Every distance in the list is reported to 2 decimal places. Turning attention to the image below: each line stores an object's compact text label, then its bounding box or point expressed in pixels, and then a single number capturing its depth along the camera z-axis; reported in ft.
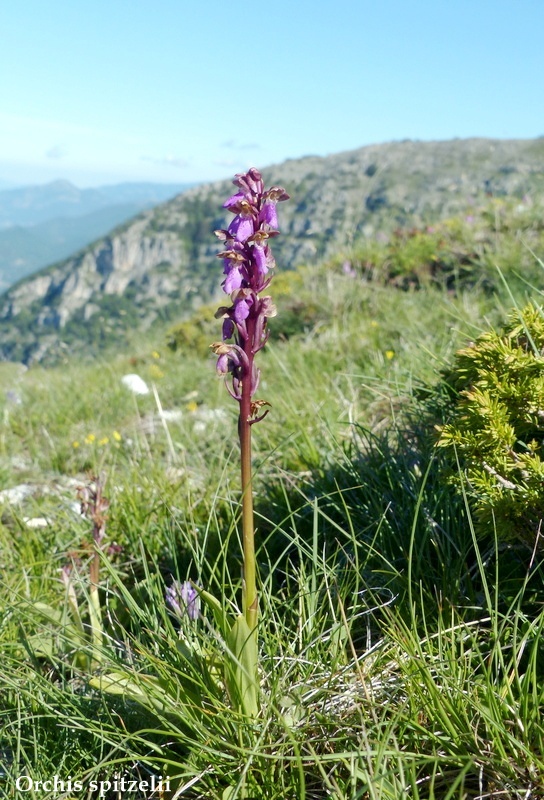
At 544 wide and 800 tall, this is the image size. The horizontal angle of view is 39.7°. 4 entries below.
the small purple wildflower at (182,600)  1.62
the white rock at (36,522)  2.59
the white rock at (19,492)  2.98
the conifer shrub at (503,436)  1.53
